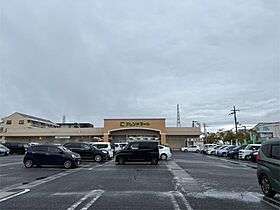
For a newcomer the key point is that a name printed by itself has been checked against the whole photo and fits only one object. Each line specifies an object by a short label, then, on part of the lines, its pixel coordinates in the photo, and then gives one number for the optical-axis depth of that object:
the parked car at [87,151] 17.03
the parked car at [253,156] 18.06
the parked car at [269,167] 5.66
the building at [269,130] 34.29
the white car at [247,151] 20.17
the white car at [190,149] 41.05
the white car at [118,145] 25.82
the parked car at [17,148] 29.62
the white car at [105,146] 19.67
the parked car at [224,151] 25.64
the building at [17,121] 54.47
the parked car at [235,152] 23.05
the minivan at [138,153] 14.80
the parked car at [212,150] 30.70
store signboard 41.67
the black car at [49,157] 12.94
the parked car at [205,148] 33.97
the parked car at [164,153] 19.37
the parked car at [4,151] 25.15
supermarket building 41.79
